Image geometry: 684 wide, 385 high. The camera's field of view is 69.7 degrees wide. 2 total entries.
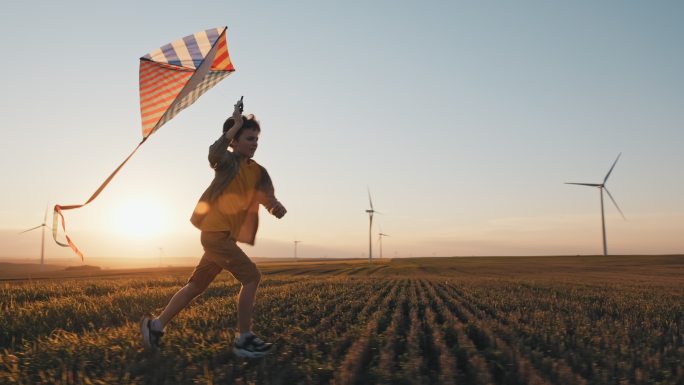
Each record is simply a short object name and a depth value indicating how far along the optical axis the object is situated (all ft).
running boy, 14.76
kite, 14.92
